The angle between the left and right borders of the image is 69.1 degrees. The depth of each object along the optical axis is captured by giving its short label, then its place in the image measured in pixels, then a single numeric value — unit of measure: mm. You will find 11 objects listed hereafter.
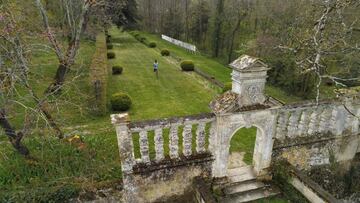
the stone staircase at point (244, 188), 7594
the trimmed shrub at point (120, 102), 13969
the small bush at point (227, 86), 16312
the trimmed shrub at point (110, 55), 25508
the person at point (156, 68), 20734
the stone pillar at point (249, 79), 6754
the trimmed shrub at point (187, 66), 22859
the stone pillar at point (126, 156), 6578
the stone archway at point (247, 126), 7242
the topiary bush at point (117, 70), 20520
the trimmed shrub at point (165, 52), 29250
